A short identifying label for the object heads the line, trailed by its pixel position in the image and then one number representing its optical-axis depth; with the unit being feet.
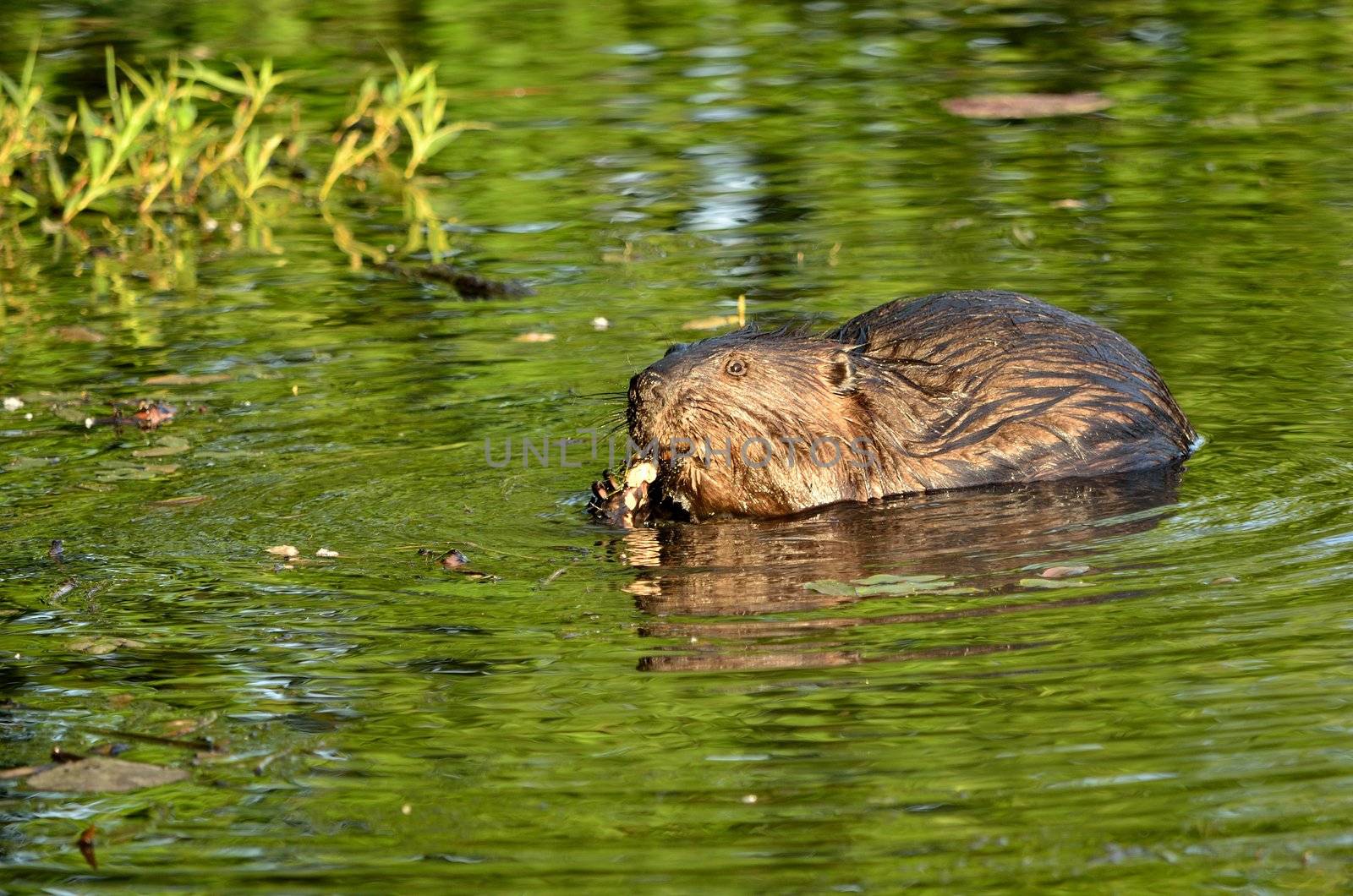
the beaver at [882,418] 41.06
